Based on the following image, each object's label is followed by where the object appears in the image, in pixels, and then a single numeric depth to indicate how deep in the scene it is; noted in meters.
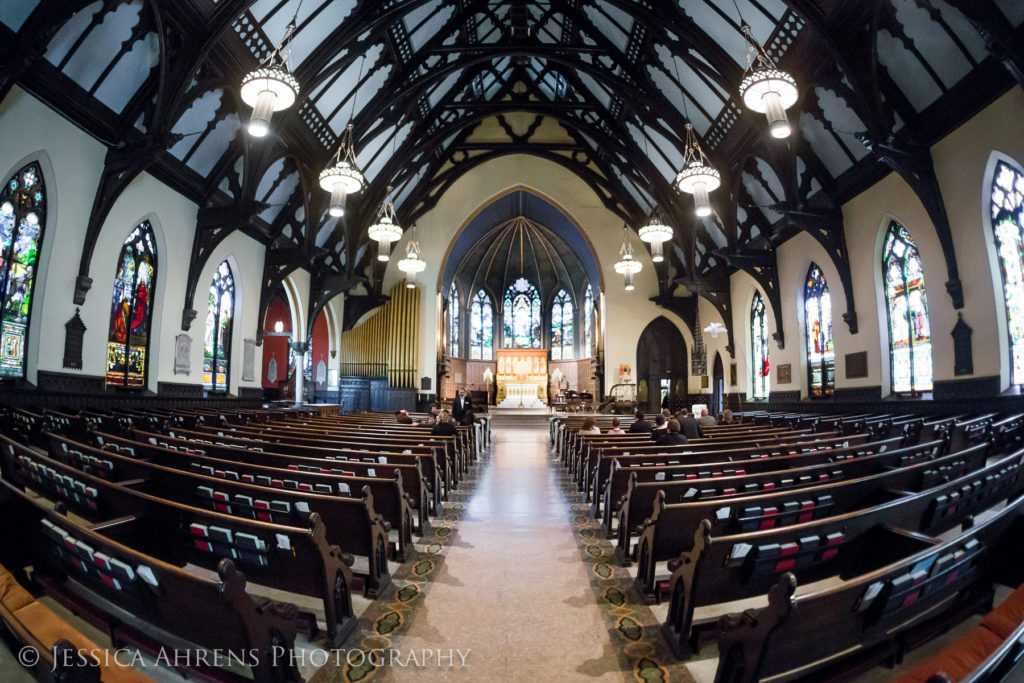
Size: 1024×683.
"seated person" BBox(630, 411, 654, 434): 8.05
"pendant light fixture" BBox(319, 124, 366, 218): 9.78
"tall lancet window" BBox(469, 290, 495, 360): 28.11
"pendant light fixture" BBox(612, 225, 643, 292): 16.45
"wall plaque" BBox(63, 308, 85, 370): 9.33
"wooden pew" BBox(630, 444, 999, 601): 2.98
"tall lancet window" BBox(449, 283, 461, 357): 25.66
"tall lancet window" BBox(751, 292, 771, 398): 17.02
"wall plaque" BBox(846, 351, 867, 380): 11.78
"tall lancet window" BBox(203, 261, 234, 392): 14.04
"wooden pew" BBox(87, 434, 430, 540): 3.72
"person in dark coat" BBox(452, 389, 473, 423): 11.57
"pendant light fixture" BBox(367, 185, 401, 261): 13.50
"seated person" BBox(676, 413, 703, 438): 7.25
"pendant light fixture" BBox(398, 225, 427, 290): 15.92
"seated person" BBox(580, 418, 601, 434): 8.04
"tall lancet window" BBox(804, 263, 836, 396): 13.44
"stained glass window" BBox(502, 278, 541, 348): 29.02
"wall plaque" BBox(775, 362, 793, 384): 14.86
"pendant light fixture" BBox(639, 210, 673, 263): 13.93
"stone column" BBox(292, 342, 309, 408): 18.22
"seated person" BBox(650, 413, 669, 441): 6.57
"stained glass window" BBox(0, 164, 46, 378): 8.46
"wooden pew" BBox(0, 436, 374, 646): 2.40
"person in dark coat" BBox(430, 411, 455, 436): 7.68
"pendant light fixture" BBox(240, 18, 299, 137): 7.39
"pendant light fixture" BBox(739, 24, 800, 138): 7.34
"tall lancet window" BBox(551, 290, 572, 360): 28.25
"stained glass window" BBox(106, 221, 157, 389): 10.98
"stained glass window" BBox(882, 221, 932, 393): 10.36
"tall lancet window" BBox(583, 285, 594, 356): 25.98
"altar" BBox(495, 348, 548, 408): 26.23
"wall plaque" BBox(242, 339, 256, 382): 15.19
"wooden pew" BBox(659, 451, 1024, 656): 2.33
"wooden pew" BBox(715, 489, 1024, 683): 1.59
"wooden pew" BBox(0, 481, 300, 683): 1.71
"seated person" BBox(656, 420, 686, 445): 6.34
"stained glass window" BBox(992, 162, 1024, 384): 8.23
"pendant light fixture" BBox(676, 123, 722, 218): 9.97
